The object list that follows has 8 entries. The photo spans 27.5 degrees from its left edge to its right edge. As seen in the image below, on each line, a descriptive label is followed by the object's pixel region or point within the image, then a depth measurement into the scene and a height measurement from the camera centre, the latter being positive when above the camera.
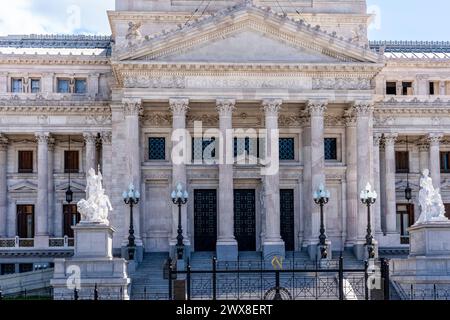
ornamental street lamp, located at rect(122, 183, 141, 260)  52.84 -0.45
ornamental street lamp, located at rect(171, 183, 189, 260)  52.59 -0.47
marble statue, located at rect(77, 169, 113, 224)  45.26 -0.51
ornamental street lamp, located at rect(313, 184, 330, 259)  53.38 -0.69
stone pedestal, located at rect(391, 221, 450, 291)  41.72 -3.27
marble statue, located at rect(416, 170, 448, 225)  44.62 -0.83
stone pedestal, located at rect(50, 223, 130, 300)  41.98 -3.55
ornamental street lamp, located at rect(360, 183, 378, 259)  52.19 -0.64
